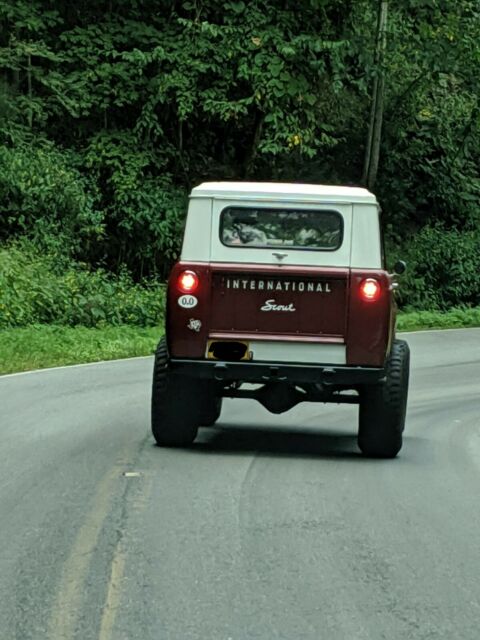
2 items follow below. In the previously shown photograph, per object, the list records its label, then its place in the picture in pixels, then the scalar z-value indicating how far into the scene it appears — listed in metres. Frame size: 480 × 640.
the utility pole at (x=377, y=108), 33.50
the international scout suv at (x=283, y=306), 12.46
